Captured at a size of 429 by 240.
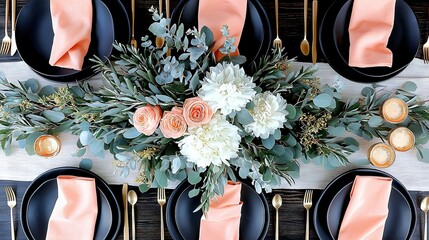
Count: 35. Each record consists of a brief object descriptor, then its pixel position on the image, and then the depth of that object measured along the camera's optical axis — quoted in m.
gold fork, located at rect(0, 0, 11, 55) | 1.17
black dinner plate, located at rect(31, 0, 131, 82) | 1.12
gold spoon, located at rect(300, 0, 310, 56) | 1.17
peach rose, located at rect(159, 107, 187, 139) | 0.79
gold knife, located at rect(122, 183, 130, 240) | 1.16
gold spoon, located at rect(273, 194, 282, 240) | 1.16
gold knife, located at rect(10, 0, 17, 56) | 1.17
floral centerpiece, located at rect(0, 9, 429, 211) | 0.81
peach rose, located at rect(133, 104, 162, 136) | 0.81
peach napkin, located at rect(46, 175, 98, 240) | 1.12
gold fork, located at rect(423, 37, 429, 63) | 1.16
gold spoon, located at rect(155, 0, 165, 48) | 1.15
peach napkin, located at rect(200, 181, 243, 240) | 1.09
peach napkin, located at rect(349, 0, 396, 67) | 1.10
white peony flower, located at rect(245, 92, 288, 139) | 0.84
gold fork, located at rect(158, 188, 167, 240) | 1.16
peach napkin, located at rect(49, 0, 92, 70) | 1.09
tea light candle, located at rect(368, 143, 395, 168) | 1.11
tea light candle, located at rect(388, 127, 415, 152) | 1.10
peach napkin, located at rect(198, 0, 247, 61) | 1.10
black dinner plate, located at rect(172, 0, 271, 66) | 1.12
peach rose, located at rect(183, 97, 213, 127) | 0.78
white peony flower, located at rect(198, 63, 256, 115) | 0.78
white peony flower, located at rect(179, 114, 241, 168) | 0.80
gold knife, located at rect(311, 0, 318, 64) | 1.15
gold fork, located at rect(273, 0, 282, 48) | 1.17
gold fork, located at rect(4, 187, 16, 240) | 1.17
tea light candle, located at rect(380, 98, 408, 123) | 1.08
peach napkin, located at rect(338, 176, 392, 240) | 1.11
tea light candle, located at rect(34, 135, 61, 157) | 1.11
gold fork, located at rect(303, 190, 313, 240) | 1.15
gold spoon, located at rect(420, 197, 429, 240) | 1.16
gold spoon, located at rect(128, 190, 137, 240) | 1.16
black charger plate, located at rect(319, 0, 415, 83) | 1.12
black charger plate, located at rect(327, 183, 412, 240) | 1.14
